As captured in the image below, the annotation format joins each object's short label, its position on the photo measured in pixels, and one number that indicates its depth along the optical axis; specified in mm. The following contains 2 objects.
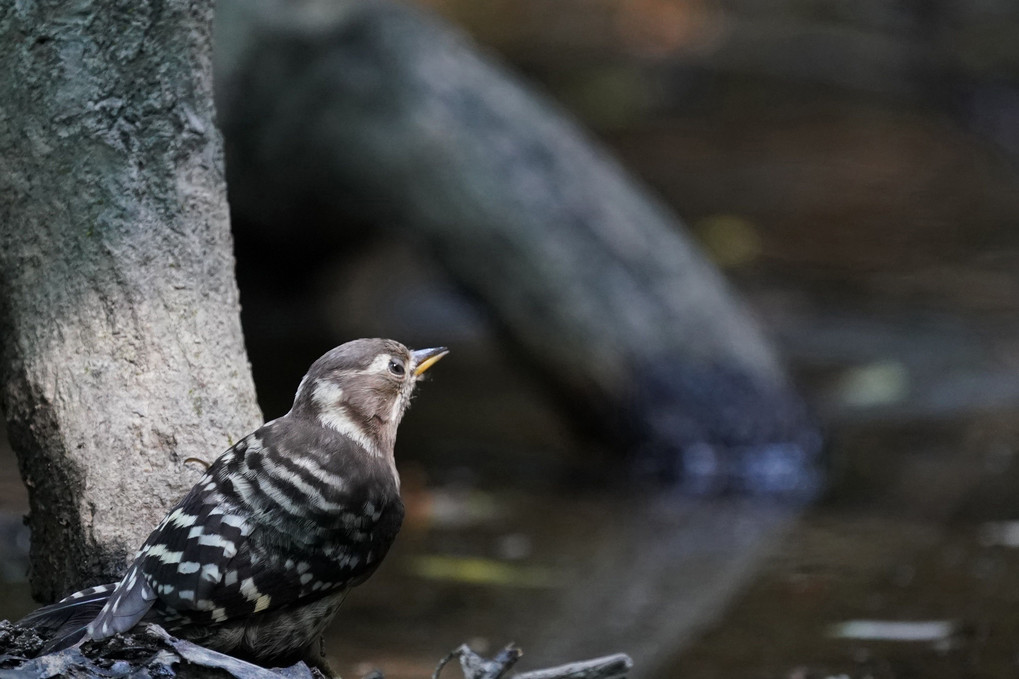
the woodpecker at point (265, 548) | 5379
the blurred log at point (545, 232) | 11547
